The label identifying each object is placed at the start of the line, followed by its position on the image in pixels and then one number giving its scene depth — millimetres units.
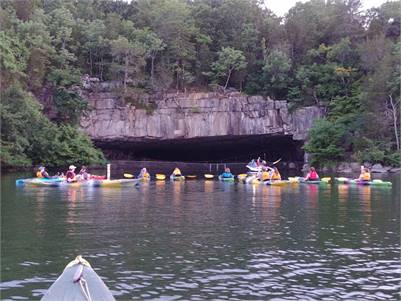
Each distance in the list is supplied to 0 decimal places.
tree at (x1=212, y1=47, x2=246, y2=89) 60062
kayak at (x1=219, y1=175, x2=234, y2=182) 40969
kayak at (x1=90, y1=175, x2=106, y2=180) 36306
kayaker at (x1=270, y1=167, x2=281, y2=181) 37469
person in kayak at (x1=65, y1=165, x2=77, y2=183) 34453
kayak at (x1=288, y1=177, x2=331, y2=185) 36750
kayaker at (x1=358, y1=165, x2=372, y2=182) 35484
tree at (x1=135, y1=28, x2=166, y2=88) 57844
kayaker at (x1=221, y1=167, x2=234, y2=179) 41869
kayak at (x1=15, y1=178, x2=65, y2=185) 33344
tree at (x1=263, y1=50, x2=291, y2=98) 59312
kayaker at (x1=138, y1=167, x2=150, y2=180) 39631
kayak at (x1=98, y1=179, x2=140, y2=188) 33719
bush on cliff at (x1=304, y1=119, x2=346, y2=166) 54934
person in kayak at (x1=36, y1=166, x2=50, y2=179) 35656
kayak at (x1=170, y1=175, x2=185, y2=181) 41250
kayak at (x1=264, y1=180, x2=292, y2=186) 36181
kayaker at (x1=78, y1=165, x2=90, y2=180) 35222
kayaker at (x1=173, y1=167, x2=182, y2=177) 42025
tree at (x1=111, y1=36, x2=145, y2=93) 55625
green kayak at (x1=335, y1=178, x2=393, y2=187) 34284
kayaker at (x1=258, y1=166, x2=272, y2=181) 37812
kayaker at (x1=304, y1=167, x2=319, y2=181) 37125
